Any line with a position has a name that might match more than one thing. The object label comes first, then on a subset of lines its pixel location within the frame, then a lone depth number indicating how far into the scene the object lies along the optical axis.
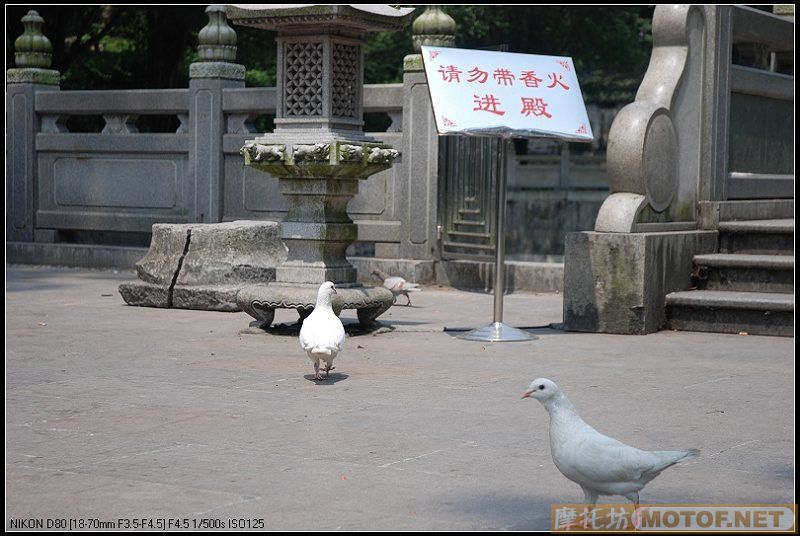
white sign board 9.07
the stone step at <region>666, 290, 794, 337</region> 9.27
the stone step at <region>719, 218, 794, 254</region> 10.26
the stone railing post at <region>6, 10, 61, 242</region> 15.60
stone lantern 9.08
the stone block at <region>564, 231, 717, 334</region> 9.26
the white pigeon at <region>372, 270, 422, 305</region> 11.17
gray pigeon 4.00
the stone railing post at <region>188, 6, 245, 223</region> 14.27
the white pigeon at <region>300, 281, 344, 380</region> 6.95
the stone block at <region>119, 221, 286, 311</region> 10.83
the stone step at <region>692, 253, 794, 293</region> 9.77
